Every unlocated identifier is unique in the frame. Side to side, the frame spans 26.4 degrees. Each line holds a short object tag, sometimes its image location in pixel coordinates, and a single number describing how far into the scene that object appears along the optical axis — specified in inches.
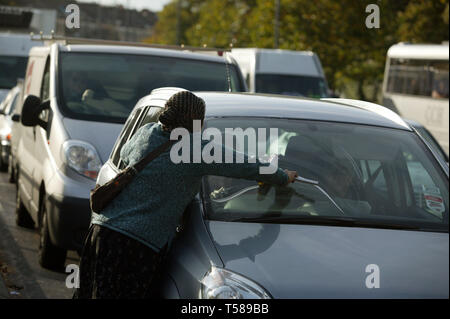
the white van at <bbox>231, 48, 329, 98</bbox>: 909.2
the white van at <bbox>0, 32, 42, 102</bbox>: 1007.0
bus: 1032.8
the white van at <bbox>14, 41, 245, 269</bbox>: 309.4
